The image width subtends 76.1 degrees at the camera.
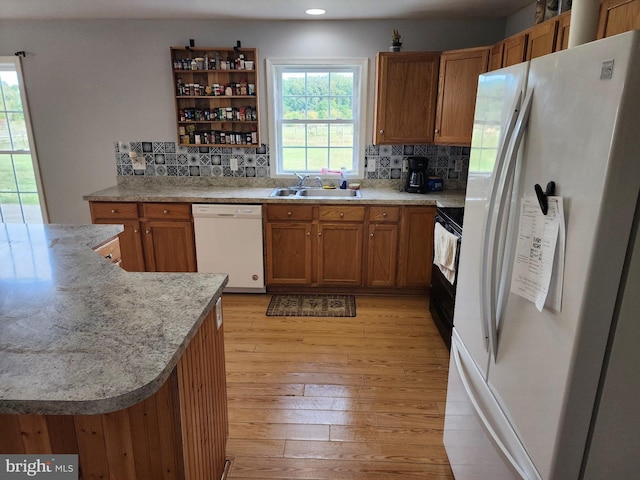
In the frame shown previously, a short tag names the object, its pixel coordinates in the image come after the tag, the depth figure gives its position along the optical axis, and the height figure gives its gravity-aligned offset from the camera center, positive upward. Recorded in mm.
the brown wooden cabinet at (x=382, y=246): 3477 -970
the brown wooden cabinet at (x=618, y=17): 1615 +466
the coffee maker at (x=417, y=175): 3700 -392
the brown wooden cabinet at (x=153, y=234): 3561 -896
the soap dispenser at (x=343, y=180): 3922 -462
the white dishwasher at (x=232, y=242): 3504 -953
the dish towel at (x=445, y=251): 2676 -802
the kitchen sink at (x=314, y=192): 3840 -572
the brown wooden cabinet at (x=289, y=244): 3504 -964
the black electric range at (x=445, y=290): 2738 -1123
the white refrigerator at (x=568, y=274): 862 -336
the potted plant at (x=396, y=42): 3428 +721
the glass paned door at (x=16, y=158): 3922 -293
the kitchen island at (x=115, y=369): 985 -591
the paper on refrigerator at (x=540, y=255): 994 -308
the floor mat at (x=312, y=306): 3369 -1458
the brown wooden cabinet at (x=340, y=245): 3487 -967
